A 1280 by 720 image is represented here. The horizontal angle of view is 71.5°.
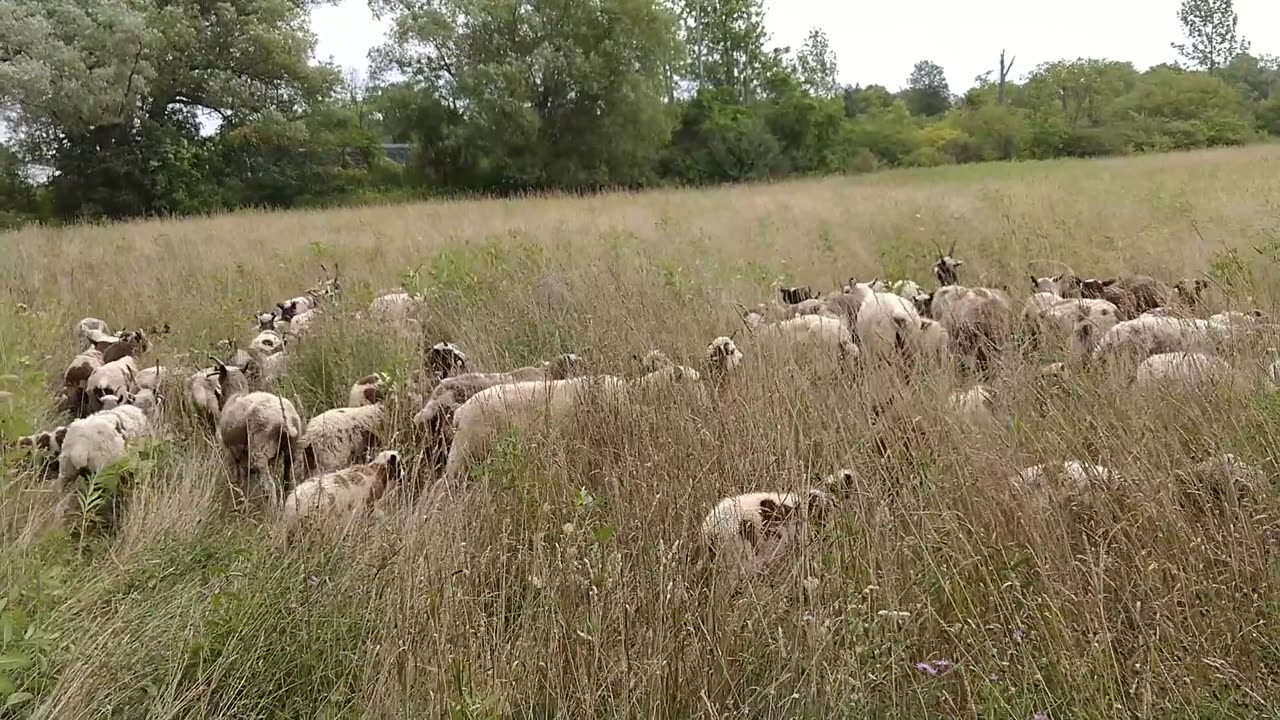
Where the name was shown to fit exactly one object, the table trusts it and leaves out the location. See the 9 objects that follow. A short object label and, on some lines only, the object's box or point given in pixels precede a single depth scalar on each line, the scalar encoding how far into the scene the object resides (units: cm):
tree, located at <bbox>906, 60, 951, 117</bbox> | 6688
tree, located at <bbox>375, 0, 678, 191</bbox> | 2823
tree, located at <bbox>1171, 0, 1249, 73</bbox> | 6181
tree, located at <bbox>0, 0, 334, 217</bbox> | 2088
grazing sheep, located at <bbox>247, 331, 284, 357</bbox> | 561
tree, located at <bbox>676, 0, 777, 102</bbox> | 4475
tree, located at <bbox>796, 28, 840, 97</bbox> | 4662
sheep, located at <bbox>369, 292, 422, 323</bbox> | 603
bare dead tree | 5562
